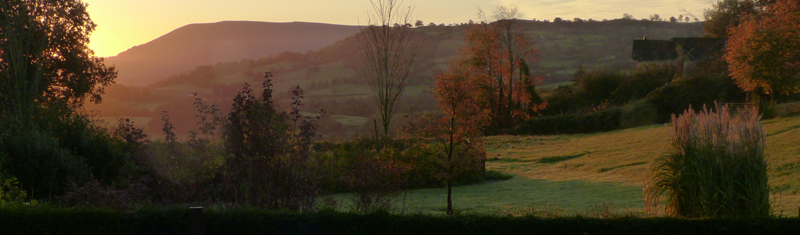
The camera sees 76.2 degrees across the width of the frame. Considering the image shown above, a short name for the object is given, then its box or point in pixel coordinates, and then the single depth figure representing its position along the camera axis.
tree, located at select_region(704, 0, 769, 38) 39.38
